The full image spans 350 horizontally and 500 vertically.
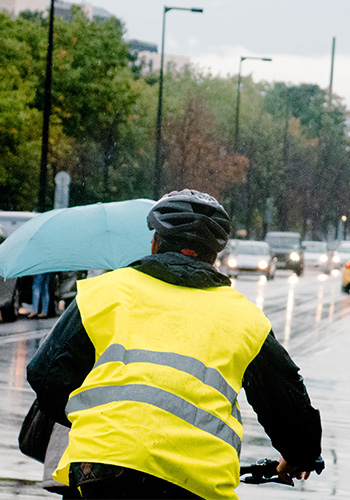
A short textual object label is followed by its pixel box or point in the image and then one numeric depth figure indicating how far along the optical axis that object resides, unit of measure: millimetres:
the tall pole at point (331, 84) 99875
